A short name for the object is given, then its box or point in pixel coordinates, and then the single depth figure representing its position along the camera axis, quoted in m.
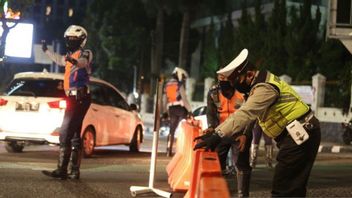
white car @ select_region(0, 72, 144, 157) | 13.02
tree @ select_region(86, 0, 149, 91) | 46.16
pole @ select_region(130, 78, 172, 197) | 8.63
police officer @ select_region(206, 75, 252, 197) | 8.24
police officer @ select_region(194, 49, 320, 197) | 5.80
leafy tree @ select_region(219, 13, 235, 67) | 34.31
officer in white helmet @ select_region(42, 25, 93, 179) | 9.75
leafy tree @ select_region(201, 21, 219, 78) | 37.19
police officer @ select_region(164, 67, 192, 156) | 14.17
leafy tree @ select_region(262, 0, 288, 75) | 29.87
